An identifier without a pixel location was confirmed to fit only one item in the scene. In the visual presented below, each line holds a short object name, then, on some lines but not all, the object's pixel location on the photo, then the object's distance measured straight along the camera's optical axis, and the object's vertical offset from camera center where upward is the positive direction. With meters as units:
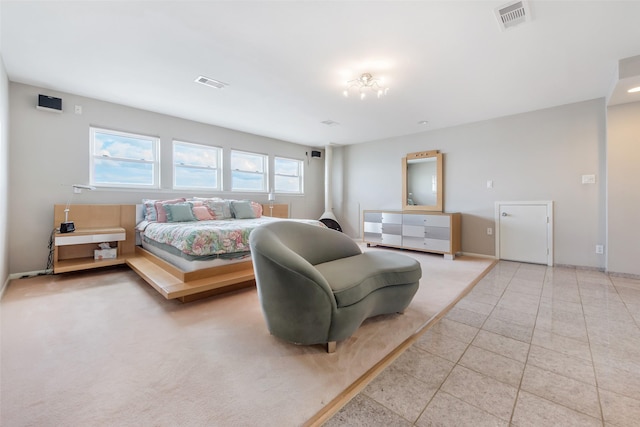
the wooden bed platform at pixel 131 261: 2.62 -0.65
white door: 4.09 -0.33
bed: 2.63 -0.55
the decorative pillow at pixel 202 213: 4.01 +0.00
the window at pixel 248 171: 5.42 +0.92
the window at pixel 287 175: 6.22 +0.95
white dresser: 4.64 -0.36
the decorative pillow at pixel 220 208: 4.26 +0.08
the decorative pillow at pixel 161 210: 3.79 +0.05
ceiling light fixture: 3.07 +1.64
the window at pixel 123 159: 3.90 +0.87
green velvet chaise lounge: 1.61 -0.53
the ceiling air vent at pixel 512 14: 1.95 +1.60
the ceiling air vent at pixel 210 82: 3.12 +1.66
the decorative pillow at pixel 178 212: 3.78 +0.01
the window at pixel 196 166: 4.67 +0.90
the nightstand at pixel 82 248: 3.29 -0.50
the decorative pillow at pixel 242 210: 4.40 +0.05
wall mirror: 5.21 +0.68
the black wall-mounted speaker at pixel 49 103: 3.36 +1.48
